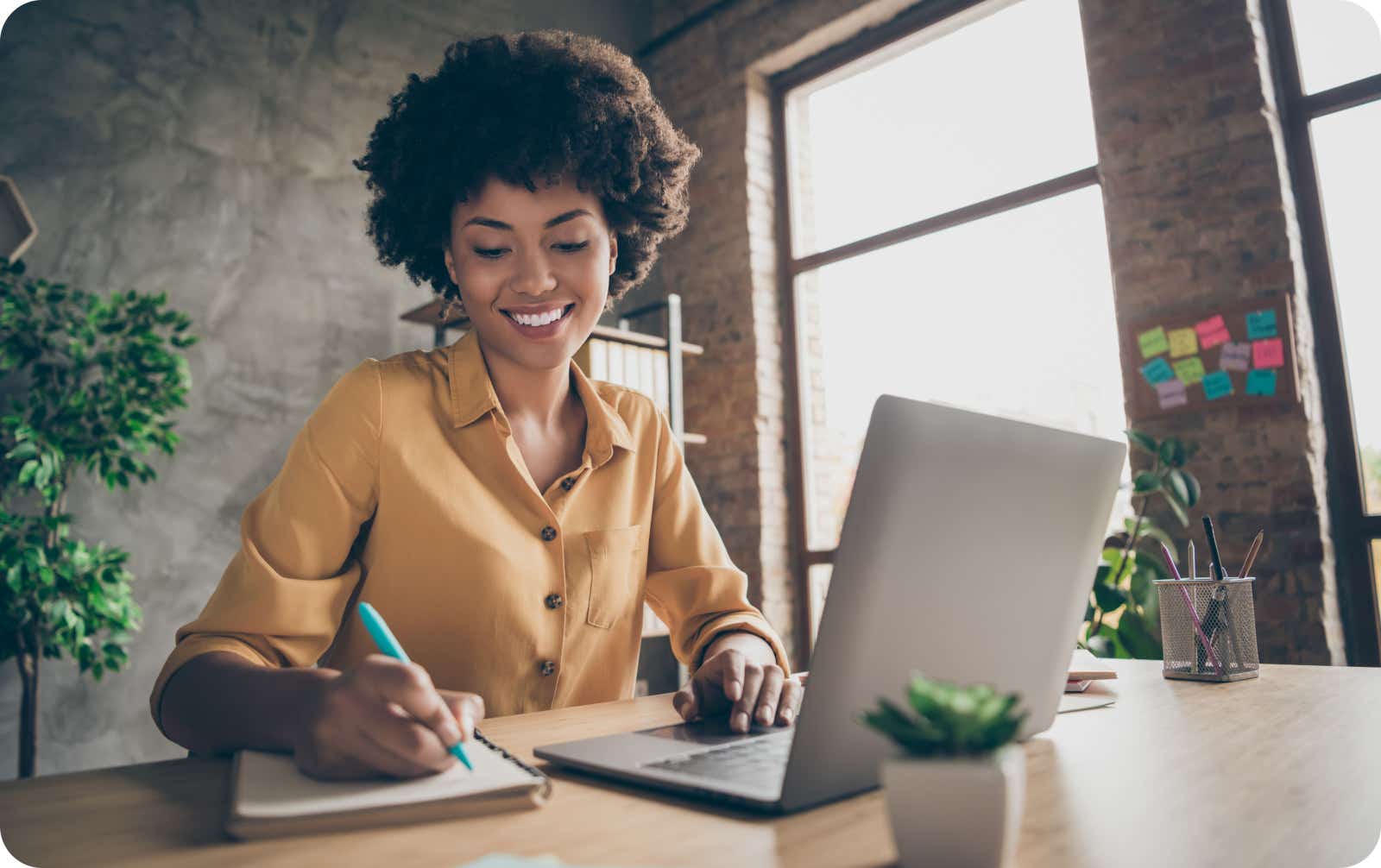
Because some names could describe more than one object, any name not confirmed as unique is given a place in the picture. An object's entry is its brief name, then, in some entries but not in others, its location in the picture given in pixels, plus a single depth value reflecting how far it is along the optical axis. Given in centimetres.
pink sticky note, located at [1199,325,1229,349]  273
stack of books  330
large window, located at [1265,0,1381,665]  262
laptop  55
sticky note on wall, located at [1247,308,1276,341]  265
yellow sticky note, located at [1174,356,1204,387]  278
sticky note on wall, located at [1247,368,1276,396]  265
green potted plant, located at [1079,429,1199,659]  263
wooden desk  52
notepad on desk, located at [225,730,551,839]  56
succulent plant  42
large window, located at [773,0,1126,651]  331
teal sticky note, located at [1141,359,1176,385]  285
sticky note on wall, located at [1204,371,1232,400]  273
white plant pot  42
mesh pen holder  123
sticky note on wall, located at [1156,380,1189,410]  283
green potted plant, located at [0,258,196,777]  228
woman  102
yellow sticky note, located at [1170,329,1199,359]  280
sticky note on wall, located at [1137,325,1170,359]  286
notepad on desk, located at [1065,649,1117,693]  115
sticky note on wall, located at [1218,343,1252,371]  269
